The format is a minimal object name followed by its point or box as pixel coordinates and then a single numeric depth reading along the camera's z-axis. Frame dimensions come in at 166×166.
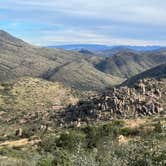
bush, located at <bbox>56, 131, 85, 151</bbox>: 40.47
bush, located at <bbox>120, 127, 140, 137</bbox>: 45.38
